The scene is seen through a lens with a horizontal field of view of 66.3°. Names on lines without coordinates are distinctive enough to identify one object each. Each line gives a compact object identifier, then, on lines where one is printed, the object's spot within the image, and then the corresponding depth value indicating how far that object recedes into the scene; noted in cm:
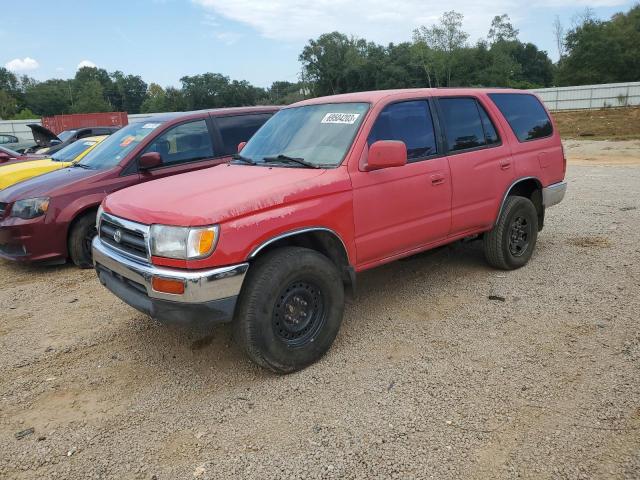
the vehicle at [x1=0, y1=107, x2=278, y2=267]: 566
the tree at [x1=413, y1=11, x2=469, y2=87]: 7381
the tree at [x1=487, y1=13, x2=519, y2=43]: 8200
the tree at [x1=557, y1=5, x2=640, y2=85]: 5147
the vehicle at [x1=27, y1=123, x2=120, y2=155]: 1250
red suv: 303
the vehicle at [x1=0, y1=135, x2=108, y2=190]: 721
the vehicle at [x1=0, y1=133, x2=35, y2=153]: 2000
